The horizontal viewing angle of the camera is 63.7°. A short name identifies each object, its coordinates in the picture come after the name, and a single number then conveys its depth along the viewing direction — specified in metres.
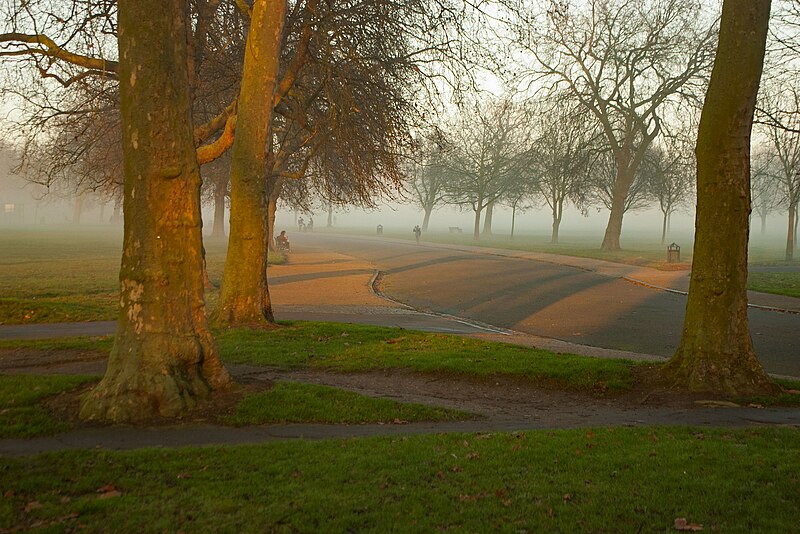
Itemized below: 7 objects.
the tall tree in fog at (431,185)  66.31
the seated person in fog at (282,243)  41.28
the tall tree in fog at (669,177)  36.75
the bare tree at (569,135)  35.22
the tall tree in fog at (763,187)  43.09
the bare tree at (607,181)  46.00
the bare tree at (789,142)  23.64
